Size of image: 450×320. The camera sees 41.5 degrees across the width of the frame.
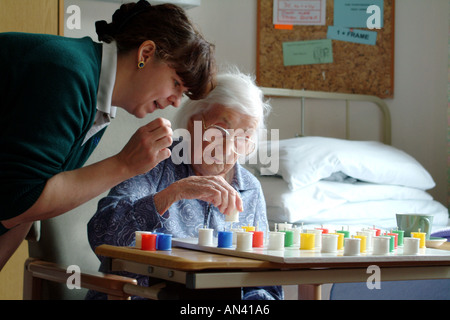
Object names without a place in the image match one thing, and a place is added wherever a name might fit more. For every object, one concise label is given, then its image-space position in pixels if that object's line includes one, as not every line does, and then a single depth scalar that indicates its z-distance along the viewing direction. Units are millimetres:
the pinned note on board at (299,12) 2818
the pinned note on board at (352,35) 2916
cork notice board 2805
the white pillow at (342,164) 2250
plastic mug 1388
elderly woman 1393
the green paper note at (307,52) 2854
